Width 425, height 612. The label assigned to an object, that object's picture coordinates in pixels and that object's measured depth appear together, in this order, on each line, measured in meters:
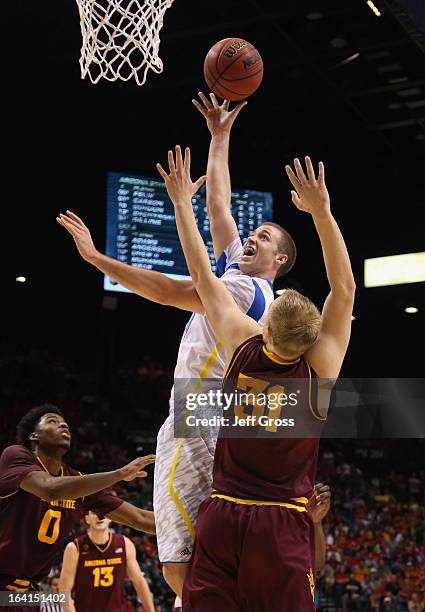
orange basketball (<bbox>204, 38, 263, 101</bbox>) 4.47
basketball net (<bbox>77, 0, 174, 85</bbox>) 5.15
